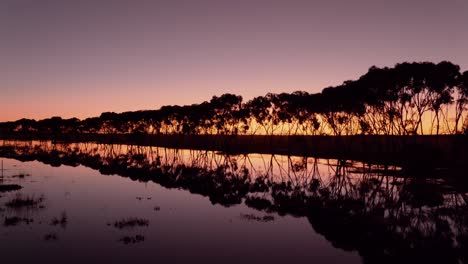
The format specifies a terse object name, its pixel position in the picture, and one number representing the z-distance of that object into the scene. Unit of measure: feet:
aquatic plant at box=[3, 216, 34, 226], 72.74
